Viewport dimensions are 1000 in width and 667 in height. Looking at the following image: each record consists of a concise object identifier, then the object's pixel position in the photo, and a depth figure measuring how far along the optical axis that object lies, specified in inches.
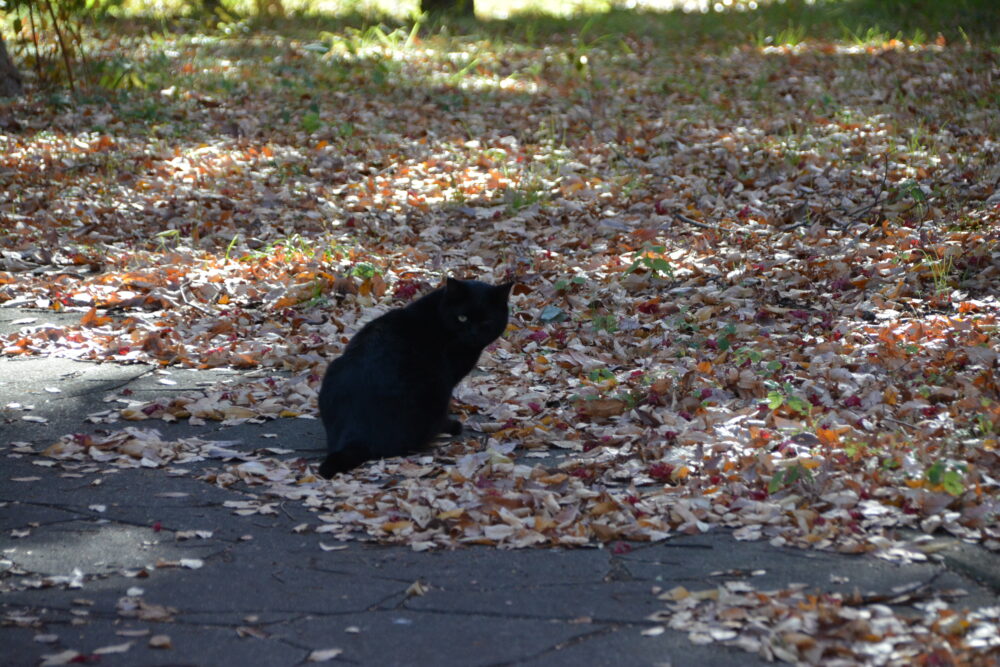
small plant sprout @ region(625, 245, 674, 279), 557.9
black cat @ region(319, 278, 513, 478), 378.6
